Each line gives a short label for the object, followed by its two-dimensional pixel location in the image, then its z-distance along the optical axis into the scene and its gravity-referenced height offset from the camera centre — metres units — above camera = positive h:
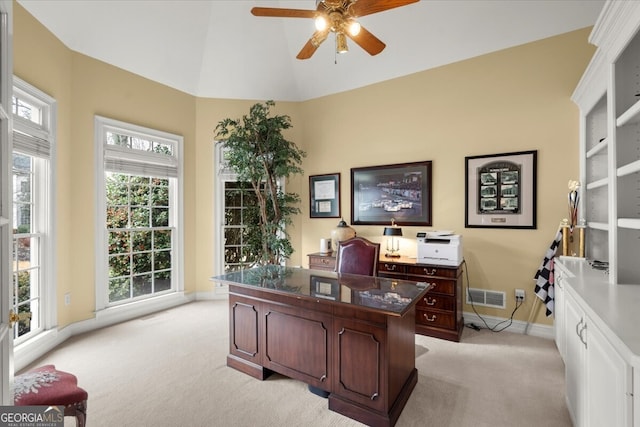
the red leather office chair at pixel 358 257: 2.97 -0.47
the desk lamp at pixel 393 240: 3.80 -0.41
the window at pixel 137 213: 3.79 -0.01
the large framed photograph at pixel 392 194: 3.98 +0.24
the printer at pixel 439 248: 3.28 -0.42
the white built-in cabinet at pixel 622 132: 1.66 +0.48
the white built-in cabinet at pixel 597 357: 1.07 -0.66
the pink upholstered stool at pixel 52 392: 1.52 -0.95
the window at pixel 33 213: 2.86 -0.01
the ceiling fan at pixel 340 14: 2.12 +1.44
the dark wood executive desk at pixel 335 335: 1.91 -0.91
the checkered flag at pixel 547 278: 3.02 -0.70
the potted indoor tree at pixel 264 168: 4.20 +0.63
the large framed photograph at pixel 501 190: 3.34 +0.24
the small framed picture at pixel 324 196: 4.73 +0.26
